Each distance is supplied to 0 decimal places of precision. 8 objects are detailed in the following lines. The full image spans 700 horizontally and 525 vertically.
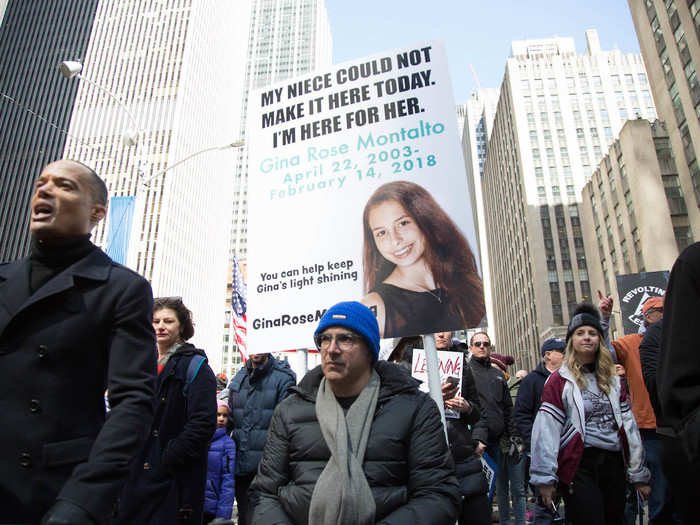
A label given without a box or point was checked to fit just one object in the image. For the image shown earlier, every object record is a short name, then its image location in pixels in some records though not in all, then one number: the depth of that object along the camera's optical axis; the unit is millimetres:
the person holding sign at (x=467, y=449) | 3963
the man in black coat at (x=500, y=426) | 5828
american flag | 12234
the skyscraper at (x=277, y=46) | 148125
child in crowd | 4738
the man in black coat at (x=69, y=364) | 1676
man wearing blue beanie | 2266
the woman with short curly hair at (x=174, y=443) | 3037
